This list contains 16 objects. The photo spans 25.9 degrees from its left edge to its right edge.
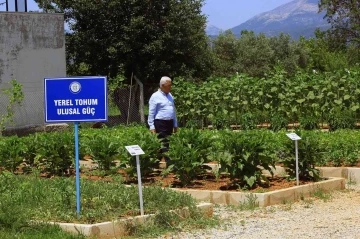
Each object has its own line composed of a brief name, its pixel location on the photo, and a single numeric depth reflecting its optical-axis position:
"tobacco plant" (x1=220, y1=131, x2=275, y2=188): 12.10
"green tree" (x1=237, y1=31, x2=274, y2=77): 52.81
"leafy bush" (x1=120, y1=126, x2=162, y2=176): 13.10
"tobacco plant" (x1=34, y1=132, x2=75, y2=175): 14.56
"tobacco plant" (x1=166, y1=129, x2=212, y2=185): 12.52
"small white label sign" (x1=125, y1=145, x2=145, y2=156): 9.91
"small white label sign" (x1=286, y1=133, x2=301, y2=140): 12.39
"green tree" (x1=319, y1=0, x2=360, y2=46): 39.47
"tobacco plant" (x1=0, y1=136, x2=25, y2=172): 15.10
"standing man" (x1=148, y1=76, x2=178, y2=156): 14.38
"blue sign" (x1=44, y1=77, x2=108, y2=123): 9.70
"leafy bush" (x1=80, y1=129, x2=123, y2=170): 14.13
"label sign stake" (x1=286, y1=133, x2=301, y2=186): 12.40
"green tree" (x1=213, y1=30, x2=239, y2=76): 55.47
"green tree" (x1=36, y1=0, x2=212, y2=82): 30.41
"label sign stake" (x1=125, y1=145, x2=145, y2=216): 9.79
